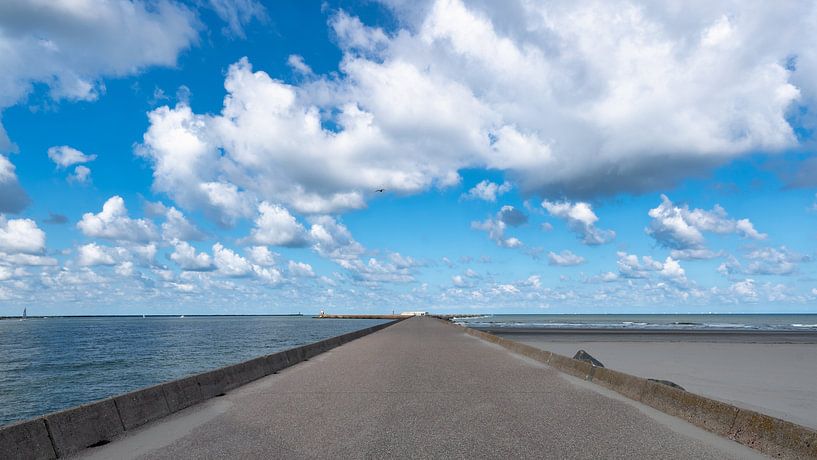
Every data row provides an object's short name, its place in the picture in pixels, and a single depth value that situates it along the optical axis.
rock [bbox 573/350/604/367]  18.36
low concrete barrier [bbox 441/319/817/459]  6.95
